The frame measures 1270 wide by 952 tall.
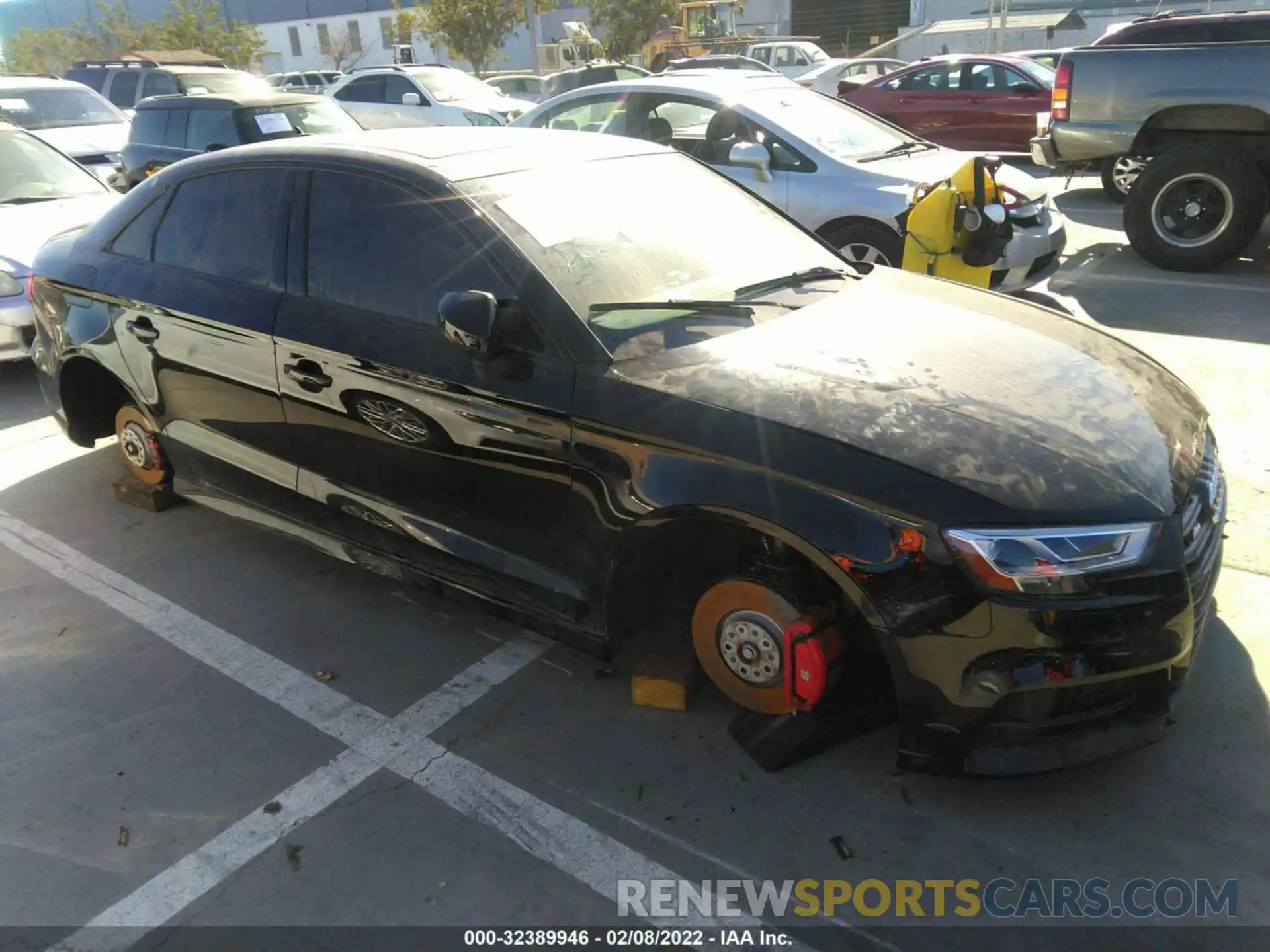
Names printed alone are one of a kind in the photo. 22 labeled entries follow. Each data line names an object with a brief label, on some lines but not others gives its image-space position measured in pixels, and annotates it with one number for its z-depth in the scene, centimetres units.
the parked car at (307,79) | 2741
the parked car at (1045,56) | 1648
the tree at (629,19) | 3387
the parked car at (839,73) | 1844
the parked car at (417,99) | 1534
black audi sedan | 239
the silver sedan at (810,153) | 661
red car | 1323
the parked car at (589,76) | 1844
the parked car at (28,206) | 617
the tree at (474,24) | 3228
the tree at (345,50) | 4941
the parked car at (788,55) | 2309
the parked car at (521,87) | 2247
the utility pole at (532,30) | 2955
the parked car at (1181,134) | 736
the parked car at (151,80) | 1301
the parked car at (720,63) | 1919
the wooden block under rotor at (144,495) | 464
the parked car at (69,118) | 1103
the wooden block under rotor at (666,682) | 308
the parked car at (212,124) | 962
